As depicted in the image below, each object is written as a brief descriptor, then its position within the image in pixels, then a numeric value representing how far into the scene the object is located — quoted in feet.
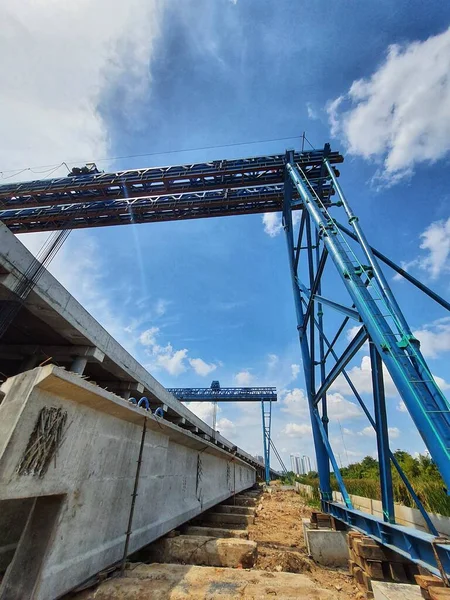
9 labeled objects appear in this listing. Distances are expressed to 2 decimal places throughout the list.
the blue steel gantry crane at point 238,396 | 91.15
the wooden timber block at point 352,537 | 14.03
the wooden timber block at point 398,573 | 11.77
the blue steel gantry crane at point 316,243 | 11.16
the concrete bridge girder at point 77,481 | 6.96
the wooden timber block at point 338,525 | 17.87
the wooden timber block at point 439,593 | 7.57
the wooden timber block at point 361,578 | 11.66
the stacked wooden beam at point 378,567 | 11.76
